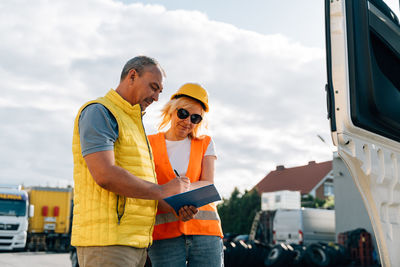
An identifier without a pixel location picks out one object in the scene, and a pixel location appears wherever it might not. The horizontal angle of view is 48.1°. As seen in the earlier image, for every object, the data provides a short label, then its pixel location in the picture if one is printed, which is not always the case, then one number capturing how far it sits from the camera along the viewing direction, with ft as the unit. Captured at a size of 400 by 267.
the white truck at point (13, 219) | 64.03
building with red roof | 135.97
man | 6.55
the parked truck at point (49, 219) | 77.41
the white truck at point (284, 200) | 63.82
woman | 8.55
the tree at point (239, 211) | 99.86
